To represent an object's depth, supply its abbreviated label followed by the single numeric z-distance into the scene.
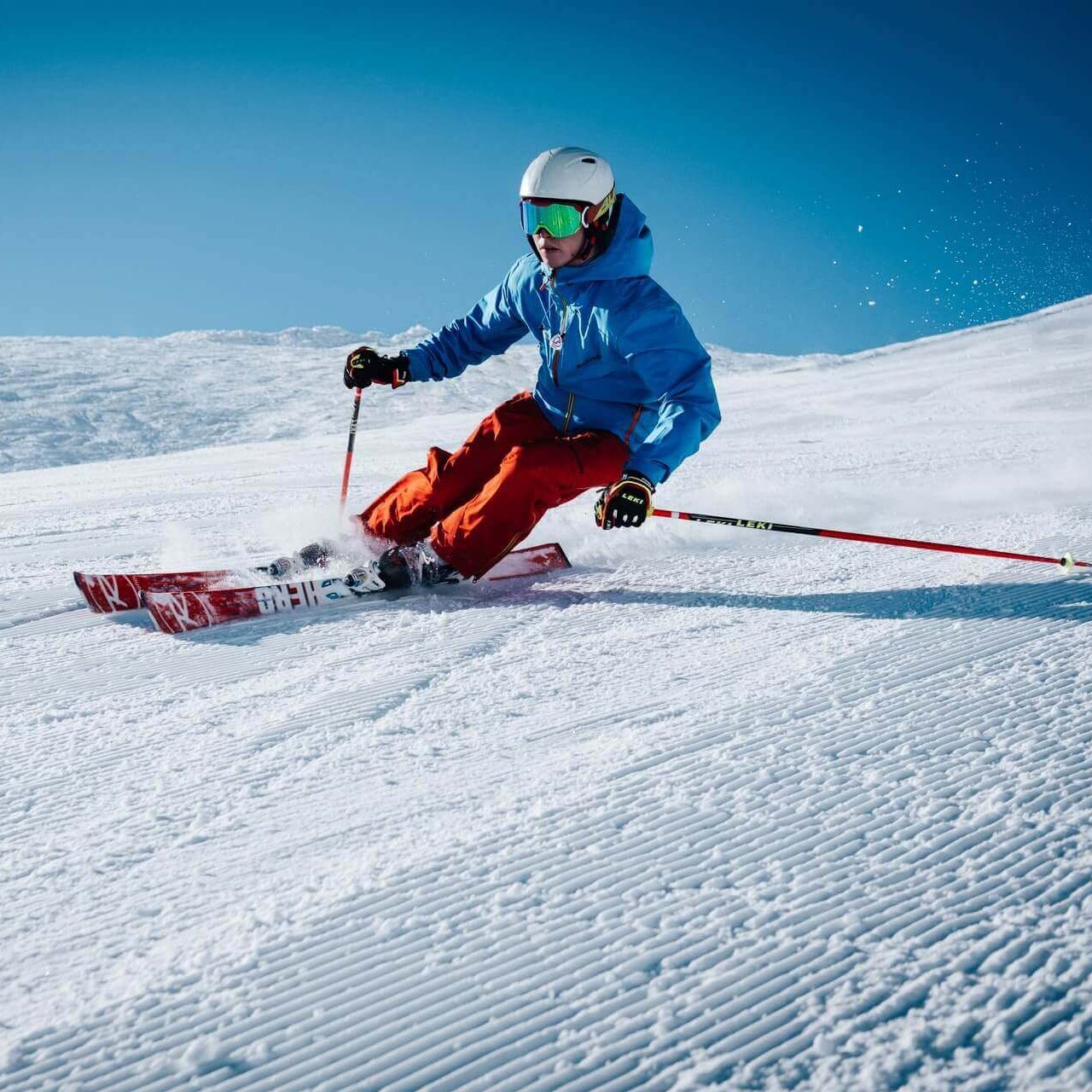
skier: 3.06
